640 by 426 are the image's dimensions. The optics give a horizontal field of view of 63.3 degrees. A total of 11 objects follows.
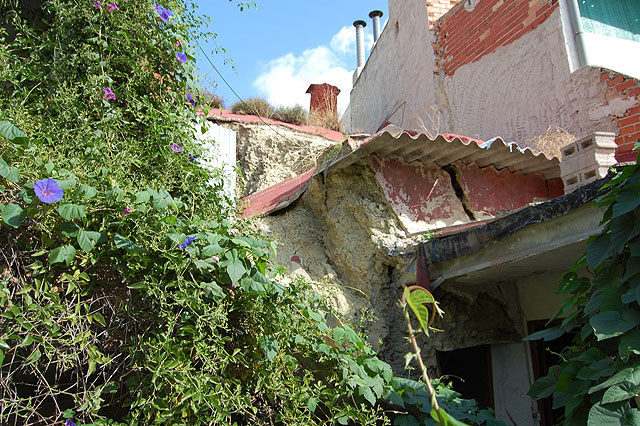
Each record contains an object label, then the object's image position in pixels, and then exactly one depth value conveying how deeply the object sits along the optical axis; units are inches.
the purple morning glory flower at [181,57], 117.3
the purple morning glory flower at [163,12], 114.3
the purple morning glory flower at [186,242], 80.4
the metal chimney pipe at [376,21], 588.4
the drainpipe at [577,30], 221.6
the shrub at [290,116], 361.1
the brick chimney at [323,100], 372.6
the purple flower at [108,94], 105.7
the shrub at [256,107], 358.0
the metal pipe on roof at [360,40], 584.4
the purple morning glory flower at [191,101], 122.5
